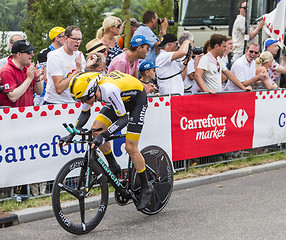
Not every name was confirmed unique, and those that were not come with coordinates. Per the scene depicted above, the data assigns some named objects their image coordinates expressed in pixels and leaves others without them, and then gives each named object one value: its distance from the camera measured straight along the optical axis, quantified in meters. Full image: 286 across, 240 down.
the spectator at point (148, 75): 8.01
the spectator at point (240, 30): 12.18
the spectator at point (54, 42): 8.77
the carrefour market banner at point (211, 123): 8.60
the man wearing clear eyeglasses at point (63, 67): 7.59
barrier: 6.80
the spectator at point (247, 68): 10.11
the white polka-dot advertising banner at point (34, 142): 6.71
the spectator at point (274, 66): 10.98
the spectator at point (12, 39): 8.23
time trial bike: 5.60
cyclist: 5.58
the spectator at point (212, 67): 9.09
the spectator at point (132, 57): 7.21
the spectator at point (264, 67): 10.20
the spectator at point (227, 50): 10.03
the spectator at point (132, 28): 10.34
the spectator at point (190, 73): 9.62
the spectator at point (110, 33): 8.87
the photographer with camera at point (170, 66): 8.24
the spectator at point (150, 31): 8.21
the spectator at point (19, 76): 7.00
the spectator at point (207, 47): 10.05
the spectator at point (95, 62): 7.34
